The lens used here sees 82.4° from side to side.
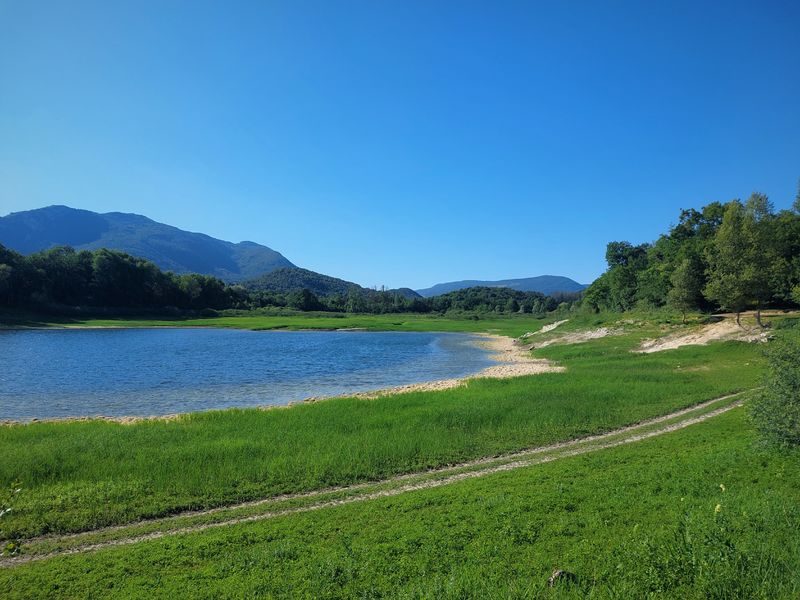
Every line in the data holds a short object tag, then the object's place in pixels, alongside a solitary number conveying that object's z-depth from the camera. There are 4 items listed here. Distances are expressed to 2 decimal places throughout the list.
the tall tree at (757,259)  44.97
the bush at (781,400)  12.63
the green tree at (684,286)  56.75
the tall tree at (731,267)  45.53
